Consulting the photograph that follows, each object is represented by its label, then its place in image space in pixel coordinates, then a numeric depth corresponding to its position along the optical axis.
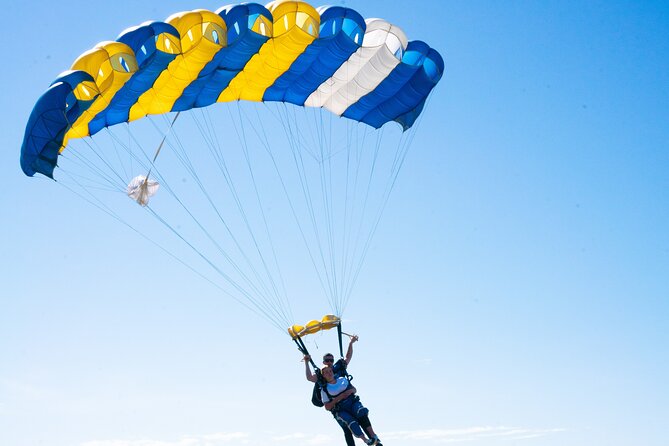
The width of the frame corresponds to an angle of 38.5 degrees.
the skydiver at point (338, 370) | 16.69
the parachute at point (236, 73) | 15.97
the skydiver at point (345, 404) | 16.45
